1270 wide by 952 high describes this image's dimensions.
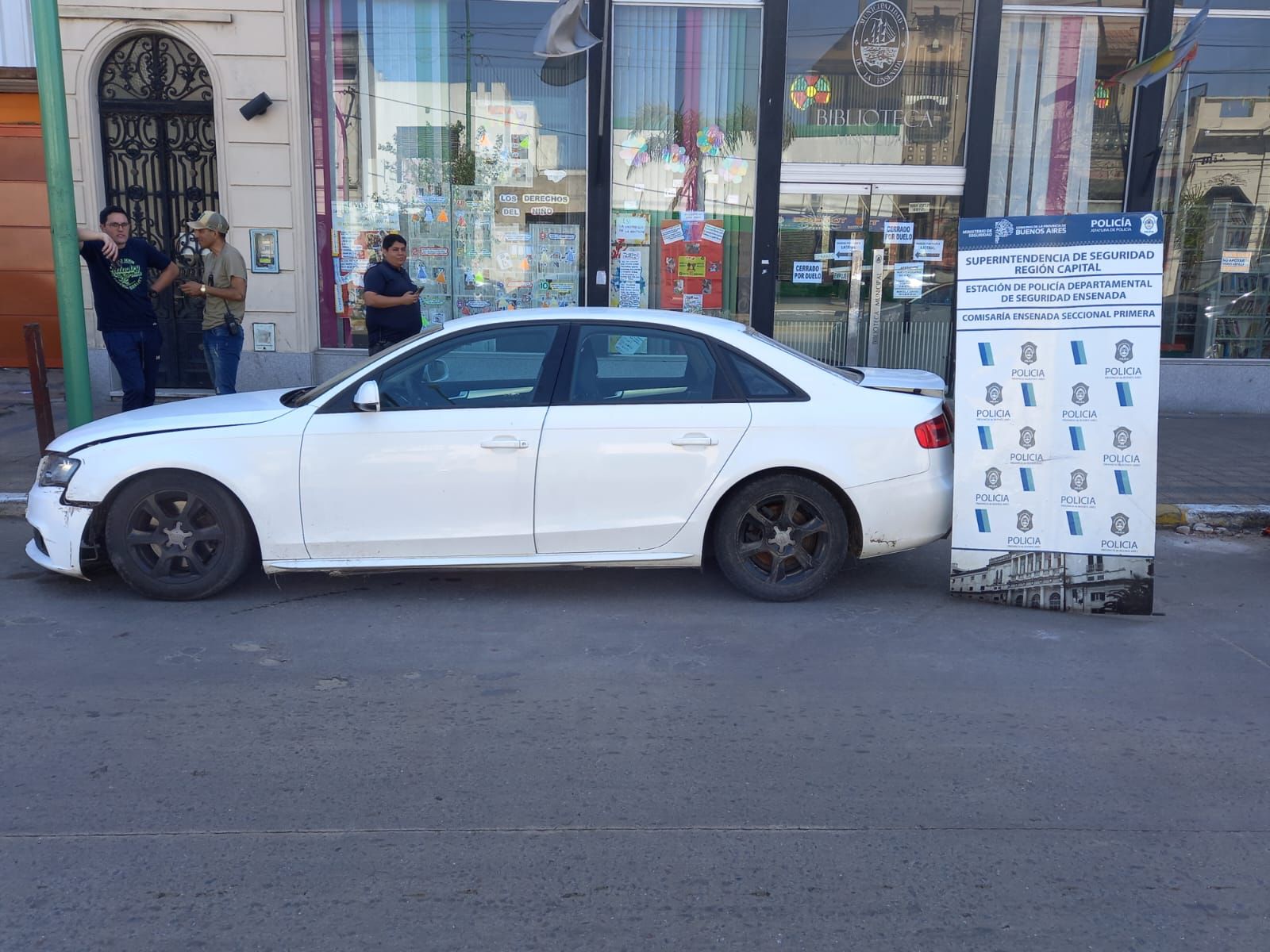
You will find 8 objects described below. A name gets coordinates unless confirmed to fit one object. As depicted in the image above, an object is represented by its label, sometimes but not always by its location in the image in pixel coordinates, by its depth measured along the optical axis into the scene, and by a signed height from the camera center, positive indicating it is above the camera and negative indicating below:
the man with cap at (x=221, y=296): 9.04 -0.25
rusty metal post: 7.97 -0.94
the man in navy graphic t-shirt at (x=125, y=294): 8.44 -0.23
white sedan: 5.68 -1.02
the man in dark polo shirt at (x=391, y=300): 9.04 -0.26
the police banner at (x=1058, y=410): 5.83 -0.71
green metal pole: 7.79 +0.53
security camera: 11.35 +1.61
